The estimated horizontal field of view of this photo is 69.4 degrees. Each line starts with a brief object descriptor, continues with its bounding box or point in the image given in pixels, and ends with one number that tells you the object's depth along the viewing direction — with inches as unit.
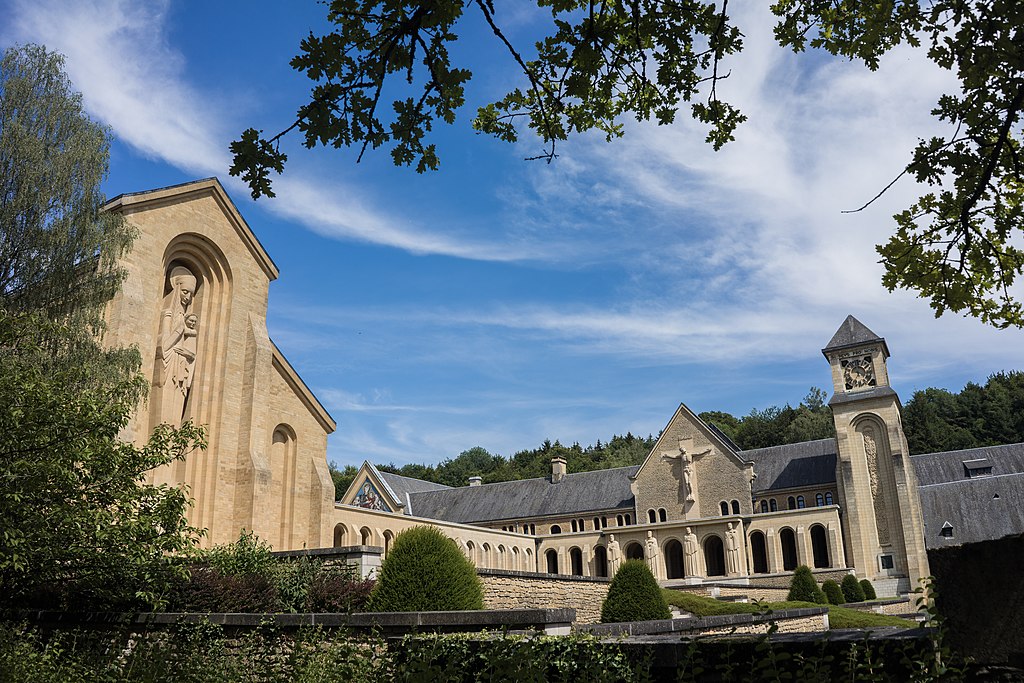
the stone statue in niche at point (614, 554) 2193.7
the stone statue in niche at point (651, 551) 2097.7
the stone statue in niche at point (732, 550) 1979.1
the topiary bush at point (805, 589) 1234.0
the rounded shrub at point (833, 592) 1406.3
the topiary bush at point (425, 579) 494.6
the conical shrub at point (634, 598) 653.3
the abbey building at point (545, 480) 863.7
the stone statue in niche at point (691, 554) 2026.3
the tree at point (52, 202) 704.4
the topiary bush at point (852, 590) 1523.1
